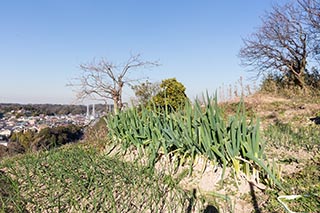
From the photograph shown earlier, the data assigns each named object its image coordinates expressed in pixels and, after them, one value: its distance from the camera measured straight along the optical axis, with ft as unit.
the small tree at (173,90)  24.64
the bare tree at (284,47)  33.12
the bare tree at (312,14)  30.53
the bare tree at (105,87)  26.02
